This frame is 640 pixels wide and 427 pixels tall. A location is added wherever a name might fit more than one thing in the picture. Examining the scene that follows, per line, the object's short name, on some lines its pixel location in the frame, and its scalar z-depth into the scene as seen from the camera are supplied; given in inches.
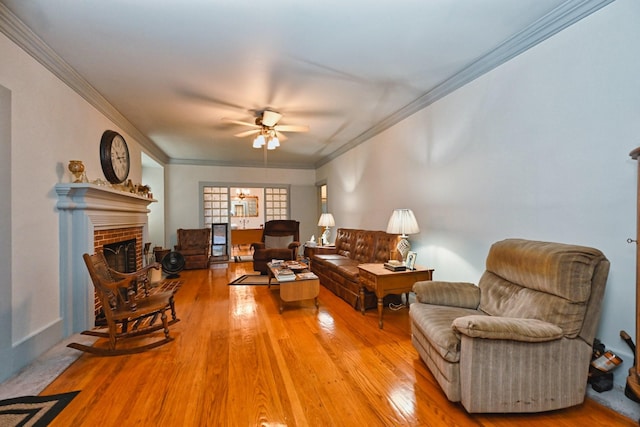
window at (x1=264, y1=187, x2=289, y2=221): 311.9
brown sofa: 137.0
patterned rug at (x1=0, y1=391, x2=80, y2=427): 61.3
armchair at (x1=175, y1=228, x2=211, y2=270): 244.2
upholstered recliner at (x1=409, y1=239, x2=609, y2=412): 61.2
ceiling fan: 148.3
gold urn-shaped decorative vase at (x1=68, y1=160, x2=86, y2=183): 104.5
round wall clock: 135.3
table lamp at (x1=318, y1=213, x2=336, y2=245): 226.7
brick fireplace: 102.5
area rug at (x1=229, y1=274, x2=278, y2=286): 190.7
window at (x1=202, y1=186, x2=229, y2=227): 289.3
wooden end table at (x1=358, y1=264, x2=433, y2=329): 113.1
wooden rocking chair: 89.1
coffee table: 129.3
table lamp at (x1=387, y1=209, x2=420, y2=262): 125.9
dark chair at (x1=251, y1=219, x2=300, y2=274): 214.1
